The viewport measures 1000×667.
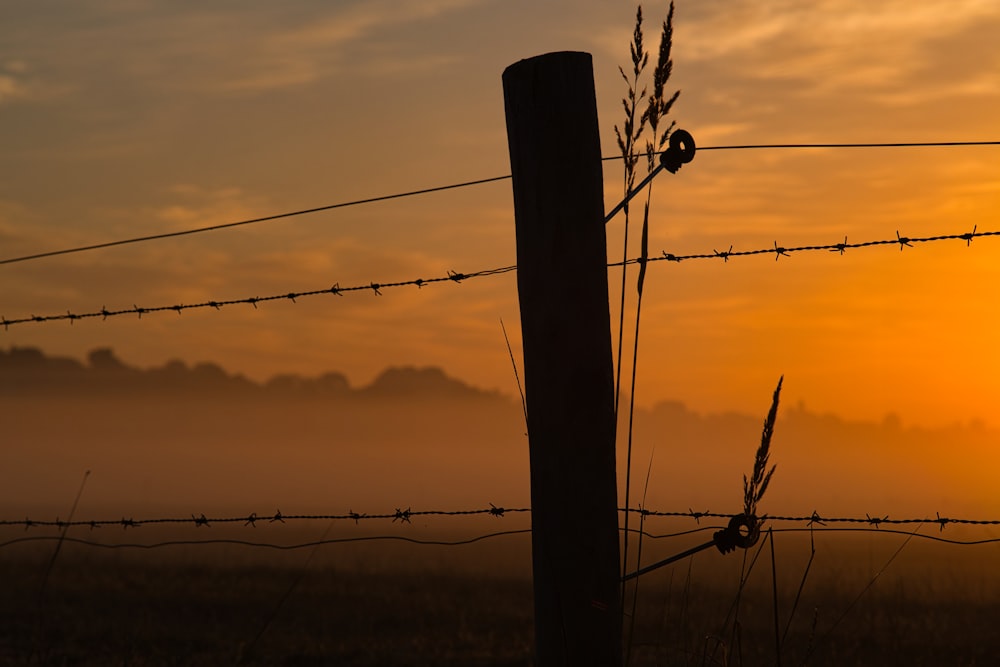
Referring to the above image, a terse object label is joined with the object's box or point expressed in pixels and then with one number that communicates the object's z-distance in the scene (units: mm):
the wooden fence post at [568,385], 5789
